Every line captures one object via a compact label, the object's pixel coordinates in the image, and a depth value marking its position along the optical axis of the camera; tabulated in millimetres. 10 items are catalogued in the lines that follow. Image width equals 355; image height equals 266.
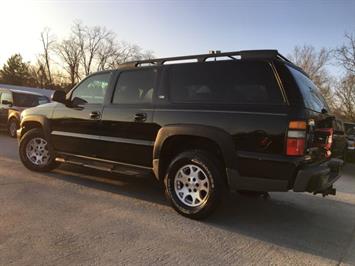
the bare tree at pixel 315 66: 47622
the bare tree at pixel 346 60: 32344
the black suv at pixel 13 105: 13750
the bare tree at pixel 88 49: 73688
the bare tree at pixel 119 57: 71700
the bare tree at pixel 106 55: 73062
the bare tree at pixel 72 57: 73375
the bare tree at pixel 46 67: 74262
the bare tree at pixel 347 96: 35906
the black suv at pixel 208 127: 4316
